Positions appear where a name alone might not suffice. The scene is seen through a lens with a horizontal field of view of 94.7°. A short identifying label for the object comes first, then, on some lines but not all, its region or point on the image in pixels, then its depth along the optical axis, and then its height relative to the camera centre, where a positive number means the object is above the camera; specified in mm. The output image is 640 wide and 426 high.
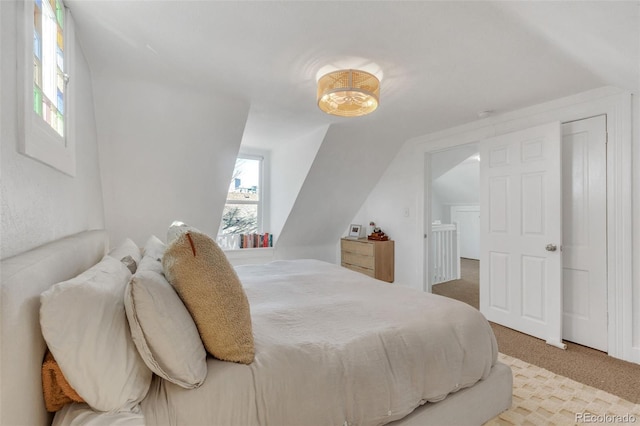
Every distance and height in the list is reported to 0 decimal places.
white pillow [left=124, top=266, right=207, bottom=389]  870 -366
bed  694 -562
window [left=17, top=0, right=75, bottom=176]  926 +510
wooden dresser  4223 -720
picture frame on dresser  4852 -357
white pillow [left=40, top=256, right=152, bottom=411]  728 -344
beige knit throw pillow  1012 -304
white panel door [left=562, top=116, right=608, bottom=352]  2485 -229
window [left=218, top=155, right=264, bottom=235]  4559 +175
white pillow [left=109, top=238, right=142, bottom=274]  1516 -235
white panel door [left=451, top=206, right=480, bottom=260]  6768 -471
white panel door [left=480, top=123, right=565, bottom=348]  2629 -236
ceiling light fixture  2049 +837
